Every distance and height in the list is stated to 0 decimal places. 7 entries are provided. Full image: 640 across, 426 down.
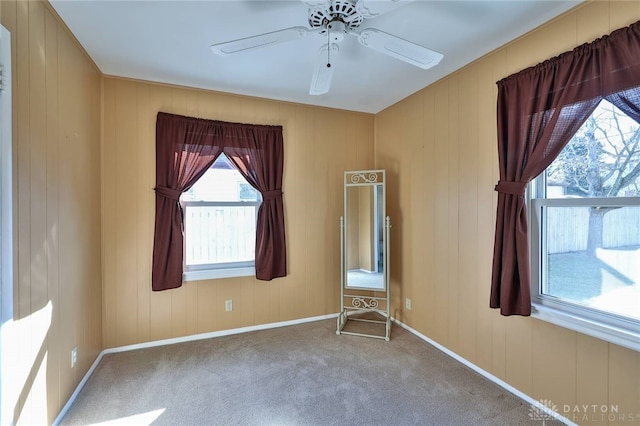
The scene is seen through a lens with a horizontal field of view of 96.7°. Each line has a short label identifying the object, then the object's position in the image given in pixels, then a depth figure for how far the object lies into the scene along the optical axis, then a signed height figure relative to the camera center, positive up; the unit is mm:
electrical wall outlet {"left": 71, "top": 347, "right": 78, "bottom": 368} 1966 -1020
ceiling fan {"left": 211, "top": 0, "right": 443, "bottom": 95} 1394 +951
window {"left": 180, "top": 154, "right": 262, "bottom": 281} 2912 -138
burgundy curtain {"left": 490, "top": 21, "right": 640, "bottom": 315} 1458 +573
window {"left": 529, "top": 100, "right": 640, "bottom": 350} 1539 -132
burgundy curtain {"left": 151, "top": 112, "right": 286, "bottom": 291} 2693 +386
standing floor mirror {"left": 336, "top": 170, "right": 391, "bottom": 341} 3115 -409
